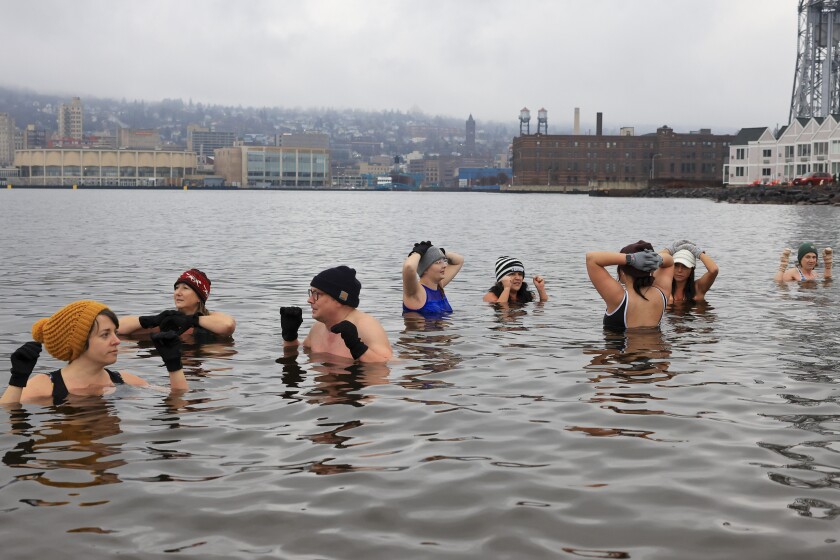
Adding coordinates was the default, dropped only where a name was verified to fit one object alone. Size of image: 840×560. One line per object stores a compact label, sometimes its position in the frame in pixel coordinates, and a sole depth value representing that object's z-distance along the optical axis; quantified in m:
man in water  10.09
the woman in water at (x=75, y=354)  8.17
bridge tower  133.75
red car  107.31
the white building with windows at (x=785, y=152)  118.88
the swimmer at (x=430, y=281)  14.10
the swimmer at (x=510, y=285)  16.55
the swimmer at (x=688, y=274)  14.69
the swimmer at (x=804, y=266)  20.12
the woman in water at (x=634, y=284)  11.67
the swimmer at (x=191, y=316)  11.41
